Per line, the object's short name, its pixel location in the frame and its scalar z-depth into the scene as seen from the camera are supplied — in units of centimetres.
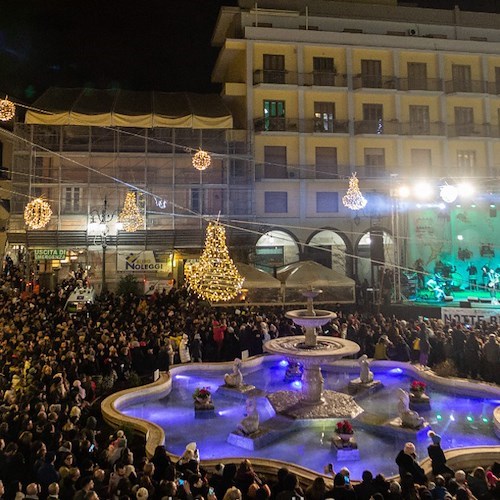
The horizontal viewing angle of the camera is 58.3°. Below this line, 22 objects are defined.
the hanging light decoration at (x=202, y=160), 1625
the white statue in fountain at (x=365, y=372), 1174
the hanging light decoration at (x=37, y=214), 1298
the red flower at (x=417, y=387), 1060
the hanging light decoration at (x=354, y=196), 1633
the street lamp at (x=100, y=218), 2245
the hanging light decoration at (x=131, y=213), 1664
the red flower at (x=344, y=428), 823
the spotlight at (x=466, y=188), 1743
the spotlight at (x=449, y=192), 1653
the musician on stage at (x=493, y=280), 2013
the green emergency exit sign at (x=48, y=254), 2172
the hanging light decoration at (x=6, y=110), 1024
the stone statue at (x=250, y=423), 870
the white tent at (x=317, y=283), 1872
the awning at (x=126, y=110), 2173
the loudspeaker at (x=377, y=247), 2294
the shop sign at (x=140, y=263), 2289
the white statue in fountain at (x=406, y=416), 889
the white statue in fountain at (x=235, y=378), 1148
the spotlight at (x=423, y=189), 1863
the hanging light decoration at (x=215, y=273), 1234
